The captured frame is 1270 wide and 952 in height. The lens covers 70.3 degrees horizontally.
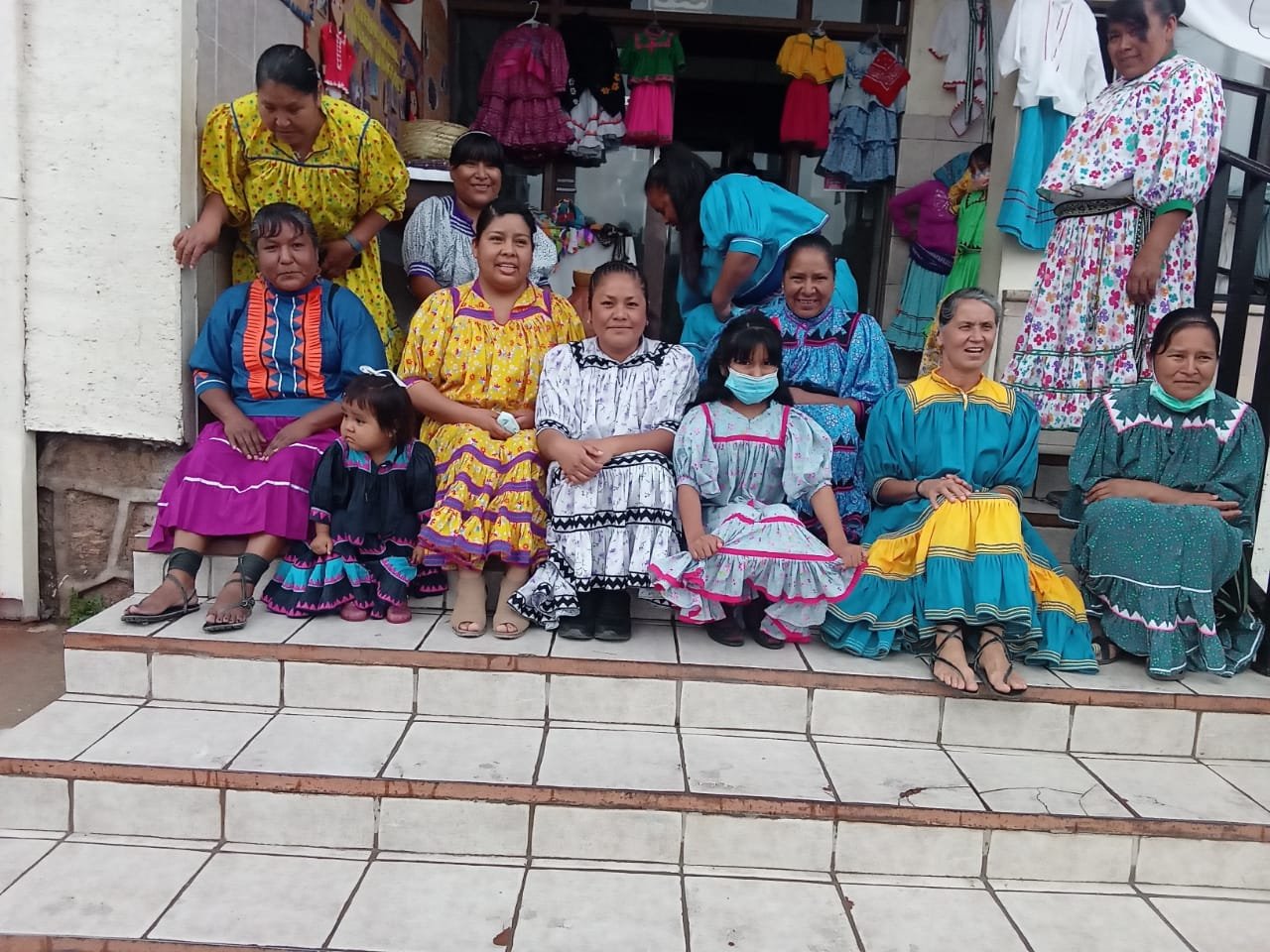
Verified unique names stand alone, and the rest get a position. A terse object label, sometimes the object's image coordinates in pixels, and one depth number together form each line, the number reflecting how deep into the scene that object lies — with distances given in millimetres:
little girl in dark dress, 3070
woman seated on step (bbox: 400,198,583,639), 3049
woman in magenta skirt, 3107
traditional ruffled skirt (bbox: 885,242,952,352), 6309
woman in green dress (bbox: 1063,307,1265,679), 2941
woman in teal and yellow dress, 2848
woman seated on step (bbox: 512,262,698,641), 3010
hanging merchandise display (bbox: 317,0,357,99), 4469
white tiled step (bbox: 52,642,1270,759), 2748
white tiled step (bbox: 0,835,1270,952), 1999
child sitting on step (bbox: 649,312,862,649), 2938
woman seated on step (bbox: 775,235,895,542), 3490
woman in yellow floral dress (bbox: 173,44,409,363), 3322
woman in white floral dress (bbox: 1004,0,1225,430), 3312
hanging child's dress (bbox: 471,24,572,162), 6547
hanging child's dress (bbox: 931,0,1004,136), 6311
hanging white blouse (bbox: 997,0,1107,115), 4383
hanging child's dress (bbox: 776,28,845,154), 6676
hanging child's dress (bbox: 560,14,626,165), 6688
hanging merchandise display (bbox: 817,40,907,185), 6703
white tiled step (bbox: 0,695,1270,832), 2359
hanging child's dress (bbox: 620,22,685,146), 6750
